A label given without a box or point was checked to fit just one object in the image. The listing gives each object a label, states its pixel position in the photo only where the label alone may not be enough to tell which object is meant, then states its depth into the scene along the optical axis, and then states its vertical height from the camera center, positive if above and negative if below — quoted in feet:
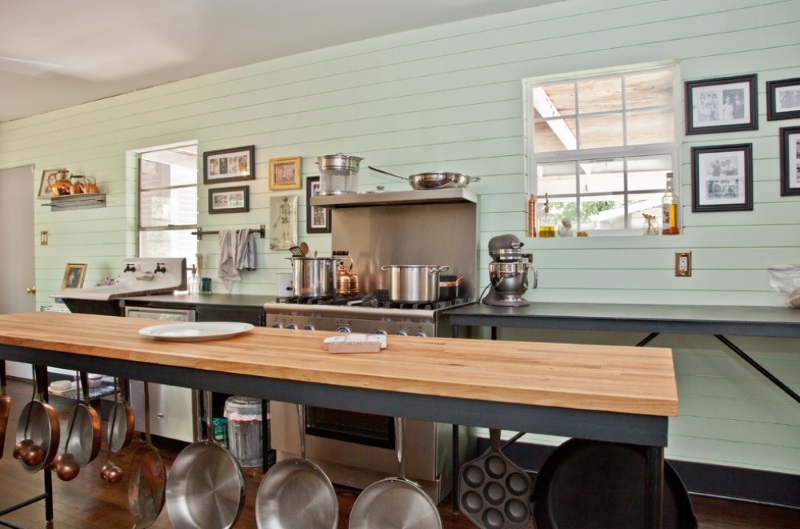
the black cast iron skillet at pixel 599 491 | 4.13 -1.90
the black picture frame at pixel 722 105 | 9.06 +2.78
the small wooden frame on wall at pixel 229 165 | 13.89 +2.73
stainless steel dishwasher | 11.38 -3.23
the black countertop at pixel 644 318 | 7.06 -0.86
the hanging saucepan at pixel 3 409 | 6.78 -1.90
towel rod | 13.67 +0.88
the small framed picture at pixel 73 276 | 17.31 -0.39
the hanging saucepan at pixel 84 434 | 6.66 -2.24
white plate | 5.27 -0.72
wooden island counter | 3.28 -0.84
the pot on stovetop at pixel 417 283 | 9.46 -0.39
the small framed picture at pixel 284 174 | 13.20 +2.33
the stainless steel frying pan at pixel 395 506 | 4.54 -2.19
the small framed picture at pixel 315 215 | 12.89 +1.19
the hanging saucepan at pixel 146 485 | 5.91 -2.59
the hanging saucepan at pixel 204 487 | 5.40 -2.40
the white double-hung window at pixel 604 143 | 10.16 +2.41
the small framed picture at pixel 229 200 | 14.02 +1.77
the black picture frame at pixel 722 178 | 9.10 +1.47
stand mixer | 9.59 -0.20
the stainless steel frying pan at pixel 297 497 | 5.00 -2.33
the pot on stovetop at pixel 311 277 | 10.73 -0.30
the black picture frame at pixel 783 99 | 8.82 +2.77
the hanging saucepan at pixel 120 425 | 6.55 -2.09
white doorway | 19.06 +0.88
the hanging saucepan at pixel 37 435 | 6.54 -2.25
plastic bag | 8.43 -0.41
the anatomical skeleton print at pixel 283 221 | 13.23 +1.08
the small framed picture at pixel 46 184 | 18.17 +2.87
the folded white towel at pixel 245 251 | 13.60 +0.33
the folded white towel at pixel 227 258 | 13.83 +0.15
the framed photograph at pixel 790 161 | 8.83 +1.70
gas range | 8.93 -0.98
